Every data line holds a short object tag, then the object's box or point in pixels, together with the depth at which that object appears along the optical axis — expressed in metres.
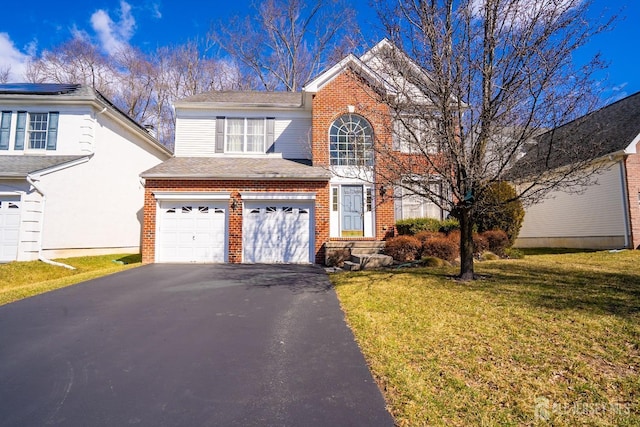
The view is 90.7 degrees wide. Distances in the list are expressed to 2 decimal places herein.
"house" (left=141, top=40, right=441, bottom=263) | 11.31
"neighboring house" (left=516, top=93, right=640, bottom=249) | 12.65
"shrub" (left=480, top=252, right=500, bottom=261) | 10.63
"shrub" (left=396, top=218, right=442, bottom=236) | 12.02
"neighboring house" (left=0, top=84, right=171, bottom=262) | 11.07
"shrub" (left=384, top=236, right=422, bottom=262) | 10.38
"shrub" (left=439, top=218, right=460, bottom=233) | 12.14
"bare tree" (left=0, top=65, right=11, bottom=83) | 22.06
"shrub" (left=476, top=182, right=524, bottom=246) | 12.16
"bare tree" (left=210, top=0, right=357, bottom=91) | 23.66
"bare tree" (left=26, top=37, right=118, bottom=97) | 21.98
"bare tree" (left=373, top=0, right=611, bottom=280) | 6.14
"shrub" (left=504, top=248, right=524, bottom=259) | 11.19
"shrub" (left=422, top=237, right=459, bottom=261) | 10.01
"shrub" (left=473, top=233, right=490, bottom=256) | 10.79
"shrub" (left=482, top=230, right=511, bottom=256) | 11.17
